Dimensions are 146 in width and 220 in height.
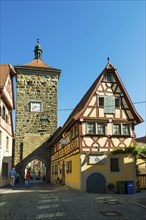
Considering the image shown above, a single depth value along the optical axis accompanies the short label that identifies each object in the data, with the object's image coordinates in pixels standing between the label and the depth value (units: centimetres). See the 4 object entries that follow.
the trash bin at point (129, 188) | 1906
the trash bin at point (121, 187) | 1916
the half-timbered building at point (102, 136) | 1983
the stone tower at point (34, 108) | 3491
